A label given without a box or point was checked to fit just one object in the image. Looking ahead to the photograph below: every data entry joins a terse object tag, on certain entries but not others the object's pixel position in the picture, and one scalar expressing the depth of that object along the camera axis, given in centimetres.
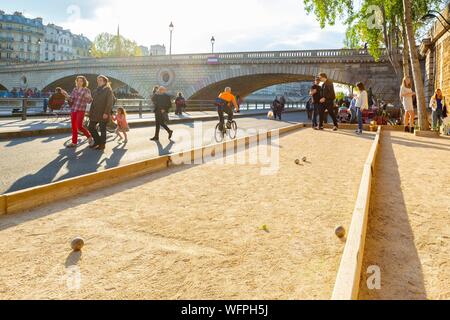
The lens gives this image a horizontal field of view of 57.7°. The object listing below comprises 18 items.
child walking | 1136
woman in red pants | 891
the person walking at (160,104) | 1130
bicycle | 1253
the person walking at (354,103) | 1476
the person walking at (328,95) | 1388
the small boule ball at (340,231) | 341
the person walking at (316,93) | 1416
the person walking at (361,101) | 1358
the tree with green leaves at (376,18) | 2317
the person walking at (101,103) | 896
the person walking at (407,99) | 1362
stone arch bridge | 3550
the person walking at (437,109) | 1487
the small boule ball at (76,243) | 304
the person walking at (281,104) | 2564
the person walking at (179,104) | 2642
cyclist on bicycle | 1255
